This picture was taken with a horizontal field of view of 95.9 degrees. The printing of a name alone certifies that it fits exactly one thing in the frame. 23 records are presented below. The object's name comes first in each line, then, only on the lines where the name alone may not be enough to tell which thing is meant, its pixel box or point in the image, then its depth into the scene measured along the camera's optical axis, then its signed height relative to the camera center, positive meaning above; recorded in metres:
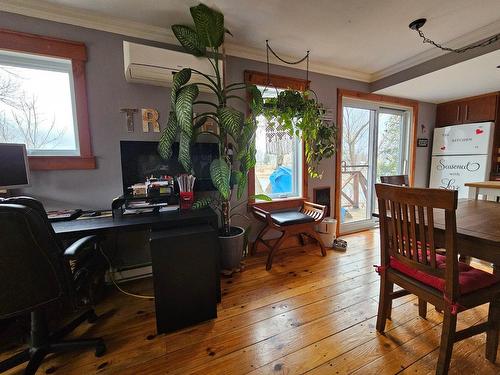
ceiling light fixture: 1.90 +1.14
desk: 1.41 -0.40
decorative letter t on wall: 2.01 +0.42
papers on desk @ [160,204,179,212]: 1.84 -0.37
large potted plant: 1.70 +0.32
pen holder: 1.93 -0.31
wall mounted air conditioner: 1.79 +0.82
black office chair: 0.93 -0.50
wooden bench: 2.30 -0.63
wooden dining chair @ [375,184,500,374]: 1.02 -0.55
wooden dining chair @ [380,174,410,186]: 2.88 -0.24
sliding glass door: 3.25 +0.13
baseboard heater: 2.01 -1.00
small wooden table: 1.97 -0.26
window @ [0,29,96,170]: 1.73 +0.52
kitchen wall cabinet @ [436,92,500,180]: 3.20 +0.73
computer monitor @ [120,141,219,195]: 1.99 +0.01
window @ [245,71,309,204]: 2.58 +0.04
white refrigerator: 3.16 +0.08
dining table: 1.04 -0.35
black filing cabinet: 1.40 -0.71
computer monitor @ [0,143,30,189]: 1.55 -0.01
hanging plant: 2.27 +0.45
